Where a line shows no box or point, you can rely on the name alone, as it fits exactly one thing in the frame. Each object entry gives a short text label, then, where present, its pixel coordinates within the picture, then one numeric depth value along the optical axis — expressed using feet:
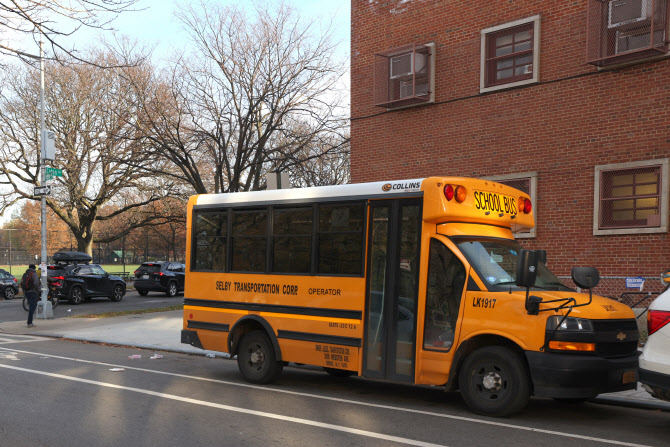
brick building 41.39
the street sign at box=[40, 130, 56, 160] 63.82
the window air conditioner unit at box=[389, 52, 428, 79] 51.90
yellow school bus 21.58
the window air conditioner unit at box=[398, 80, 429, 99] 52.20
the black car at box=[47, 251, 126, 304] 82.33
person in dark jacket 57.62
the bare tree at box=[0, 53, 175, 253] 111.45
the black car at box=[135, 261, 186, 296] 95.50
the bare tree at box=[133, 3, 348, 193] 70.49
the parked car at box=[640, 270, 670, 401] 18.58
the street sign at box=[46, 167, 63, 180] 63.36
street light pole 63.82
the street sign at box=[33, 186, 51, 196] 62.23
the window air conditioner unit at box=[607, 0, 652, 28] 40.68
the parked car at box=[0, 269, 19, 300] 91.40
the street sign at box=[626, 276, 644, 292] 39.77
